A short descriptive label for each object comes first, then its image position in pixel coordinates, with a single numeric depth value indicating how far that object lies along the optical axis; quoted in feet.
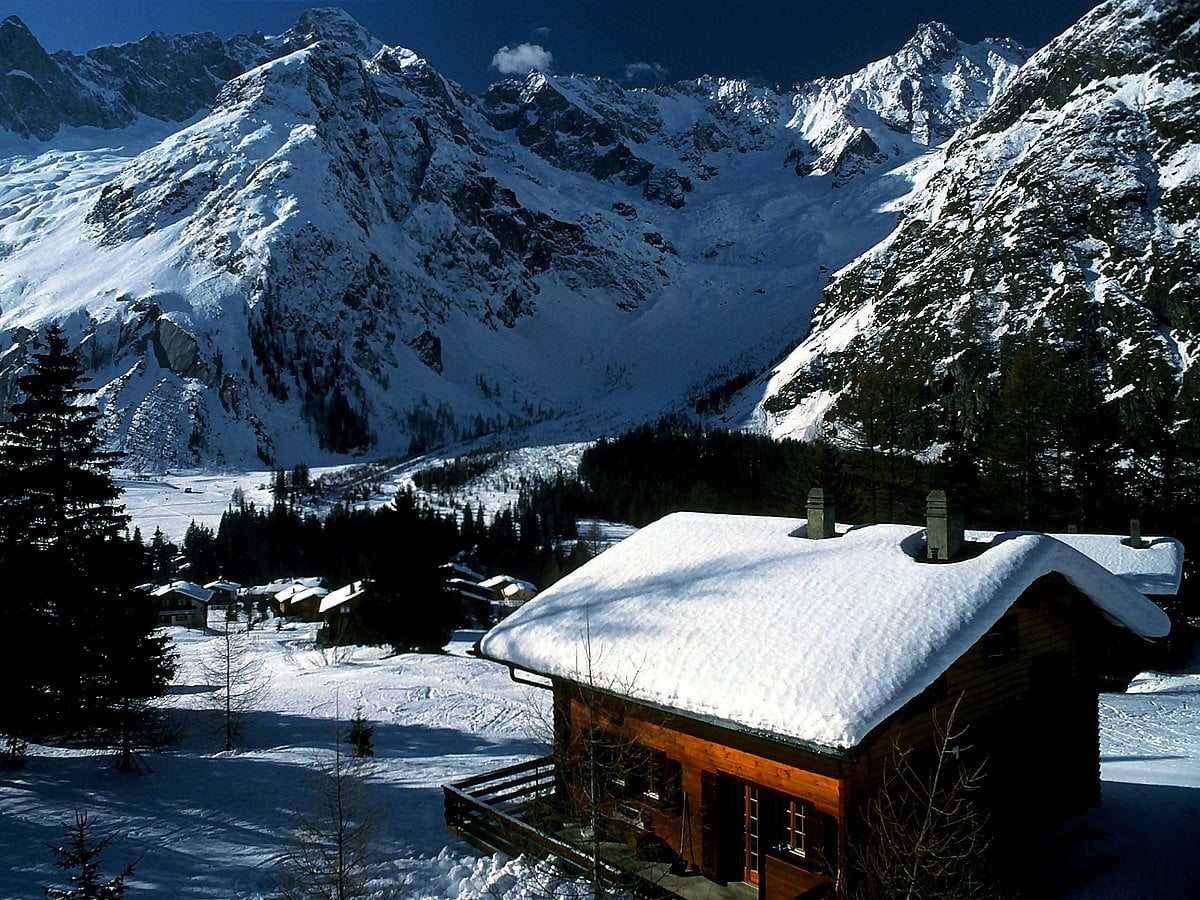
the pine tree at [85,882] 26.00
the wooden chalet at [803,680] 36.60
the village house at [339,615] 185.78
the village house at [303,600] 293.43
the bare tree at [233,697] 85.15
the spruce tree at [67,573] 69.51
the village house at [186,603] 300.81
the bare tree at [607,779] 40.34
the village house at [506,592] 269.89
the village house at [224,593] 364.50
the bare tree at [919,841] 29.53
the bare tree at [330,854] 37.17
